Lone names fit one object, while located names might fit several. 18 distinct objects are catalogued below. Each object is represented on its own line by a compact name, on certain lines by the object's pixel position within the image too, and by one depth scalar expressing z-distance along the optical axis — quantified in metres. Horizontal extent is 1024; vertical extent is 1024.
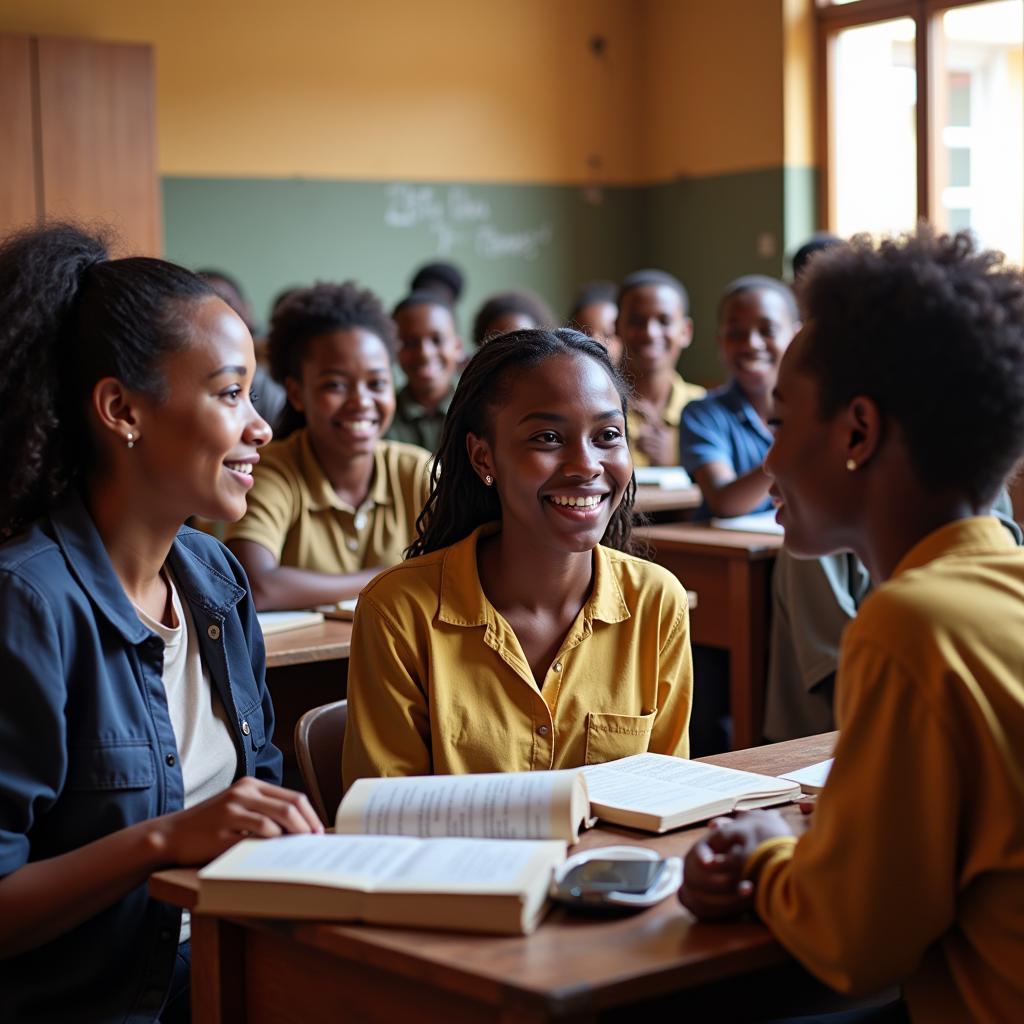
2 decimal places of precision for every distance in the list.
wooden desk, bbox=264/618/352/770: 2.76
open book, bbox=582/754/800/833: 1.57
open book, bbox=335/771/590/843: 1.45
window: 7.25
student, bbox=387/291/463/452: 4.92
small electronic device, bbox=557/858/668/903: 1.29
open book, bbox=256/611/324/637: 2.87
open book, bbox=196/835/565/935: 1.24
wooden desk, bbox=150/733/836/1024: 1.14
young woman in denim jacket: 1.49
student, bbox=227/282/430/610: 3.36
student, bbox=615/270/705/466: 5.41
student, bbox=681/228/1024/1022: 1.16
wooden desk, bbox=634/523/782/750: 3.66
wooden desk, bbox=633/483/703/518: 4.55
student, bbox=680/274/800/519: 4.12
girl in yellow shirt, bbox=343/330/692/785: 1.90
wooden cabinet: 6.64
